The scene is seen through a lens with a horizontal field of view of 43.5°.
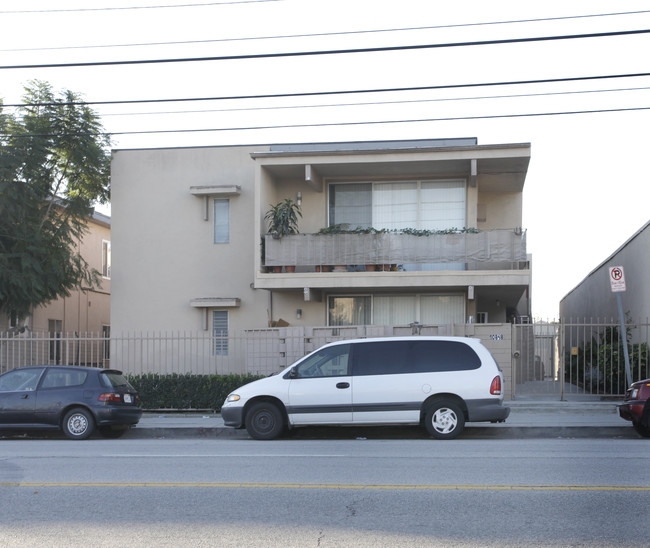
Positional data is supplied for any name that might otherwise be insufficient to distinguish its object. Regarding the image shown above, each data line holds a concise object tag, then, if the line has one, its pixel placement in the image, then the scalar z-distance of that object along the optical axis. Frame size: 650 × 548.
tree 22.95
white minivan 13.97
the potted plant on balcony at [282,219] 21.36
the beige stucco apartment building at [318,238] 20.78
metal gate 19.02
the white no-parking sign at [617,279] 17.00
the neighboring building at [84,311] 26.84
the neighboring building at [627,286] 20.44
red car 14.10
